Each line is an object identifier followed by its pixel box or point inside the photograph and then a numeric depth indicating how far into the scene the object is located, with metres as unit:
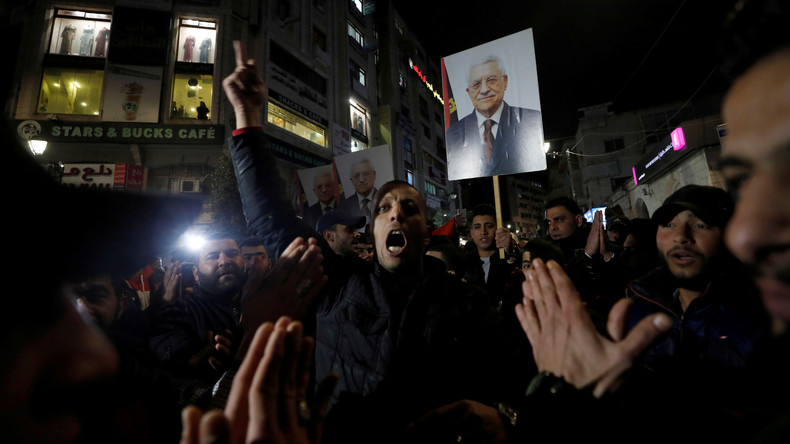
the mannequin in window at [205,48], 16.33
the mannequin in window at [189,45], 16.22
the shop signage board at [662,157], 14.15
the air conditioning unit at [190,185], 15.23
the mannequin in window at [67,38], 14.98
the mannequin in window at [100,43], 15.25
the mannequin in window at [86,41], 15.15
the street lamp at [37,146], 8.65
